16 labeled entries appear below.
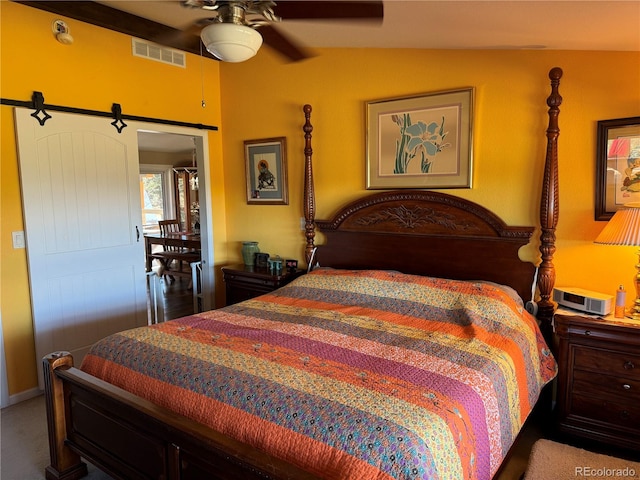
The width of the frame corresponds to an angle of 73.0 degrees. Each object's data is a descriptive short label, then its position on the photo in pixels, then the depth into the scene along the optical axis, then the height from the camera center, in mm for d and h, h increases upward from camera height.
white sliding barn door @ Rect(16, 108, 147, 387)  3051 -174
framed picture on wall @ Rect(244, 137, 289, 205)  3914 +303
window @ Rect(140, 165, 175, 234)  9141 +183
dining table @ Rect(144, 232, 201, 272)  5853 -521
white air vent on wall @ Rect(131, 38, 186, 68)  3574 +1312
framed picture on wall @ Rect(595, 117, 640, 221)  2436 +188
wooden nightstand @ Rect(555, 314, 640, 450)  2217 -960
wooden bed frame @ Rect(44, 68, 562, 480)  1499 -513
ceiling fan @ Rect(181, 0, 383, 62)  1715 +797
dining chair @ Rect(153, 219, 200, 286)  5680 -696
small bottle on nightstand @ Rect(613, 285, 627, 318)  2344 -570
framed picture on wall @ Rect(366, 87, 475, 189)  2955 +435
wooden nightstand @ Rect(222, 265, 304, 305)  3594 -657
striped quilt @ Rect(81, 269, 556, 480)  1343 -686
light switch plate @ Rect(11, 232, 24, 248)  2973 -217
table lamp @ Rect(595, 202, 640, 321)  2203 -176
